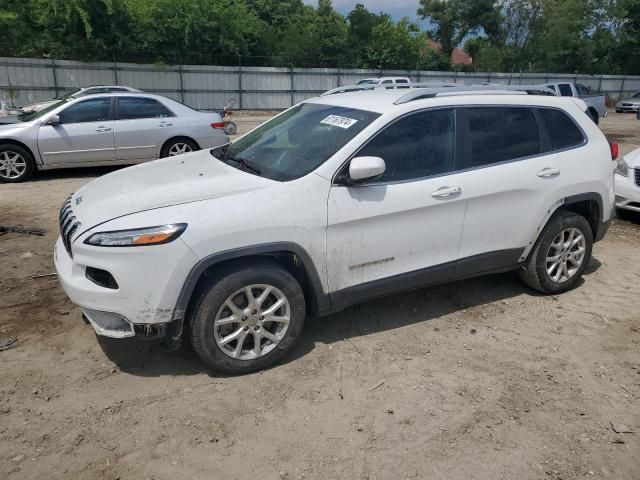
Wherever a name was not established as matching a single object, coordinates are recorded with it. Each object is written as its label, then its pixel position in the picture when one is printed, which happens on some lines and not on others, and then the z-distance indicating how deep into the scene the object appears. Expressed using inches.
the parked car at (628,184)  283.4
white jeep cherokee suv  130.3
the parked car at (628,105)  1228.5
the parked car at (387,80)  858.8
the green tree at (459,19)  1710.1
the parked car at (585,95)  757.6
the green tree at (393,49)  1417.3
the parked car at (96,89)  578.2
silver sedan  360.5
